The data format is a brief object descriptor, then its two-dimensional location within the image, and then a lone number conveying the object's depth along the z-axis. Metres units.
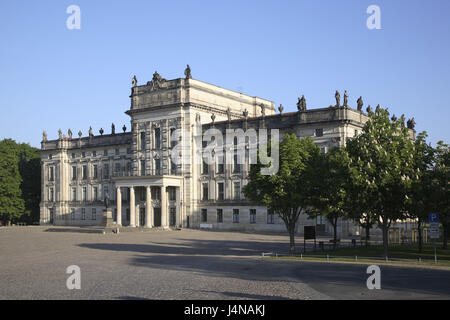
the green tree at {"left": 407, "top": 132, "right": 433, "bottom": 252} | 32.62
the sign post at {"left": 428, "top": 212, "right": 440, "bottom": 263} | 29.05
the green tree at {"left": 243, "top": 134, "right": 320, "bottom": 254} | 38.28
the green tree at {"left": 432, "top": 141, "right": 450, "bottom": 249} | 33.66
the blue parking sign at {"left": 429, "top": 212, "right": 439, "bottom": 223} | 29.56
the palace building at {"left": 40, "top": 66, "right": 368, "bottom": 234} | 63.31
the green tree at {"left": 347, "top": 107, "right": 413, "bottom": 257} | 32.91
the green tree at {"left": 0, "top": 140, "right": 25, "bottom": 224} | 89.44
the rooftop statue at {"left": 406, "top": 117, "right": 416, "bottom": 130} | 78.69
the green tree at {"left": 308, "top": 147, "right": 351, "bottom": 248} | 34.34
